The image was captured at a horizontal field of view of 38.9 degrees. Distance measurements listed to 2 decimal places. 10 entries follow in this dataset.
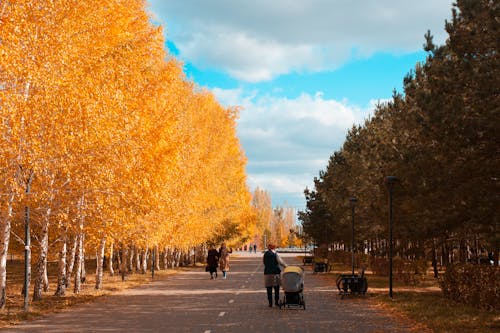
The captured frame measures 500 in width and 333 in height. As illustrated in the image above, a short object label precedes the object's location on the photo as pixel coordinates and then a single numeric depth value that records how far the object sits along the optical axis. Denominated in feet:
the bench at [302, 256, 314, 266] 200.40
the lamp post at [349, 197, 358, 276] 122.01
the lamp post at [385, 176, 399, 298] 83.35
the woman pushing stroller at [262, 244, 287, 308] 68.85
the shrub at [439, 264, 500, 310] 62.08
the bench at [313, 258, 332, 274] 151.23
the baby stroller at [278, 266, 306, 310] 65.62
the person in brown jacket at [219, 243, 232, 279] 135.13
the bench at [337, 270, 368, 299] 84.39
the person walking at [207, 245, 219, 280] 131.64
